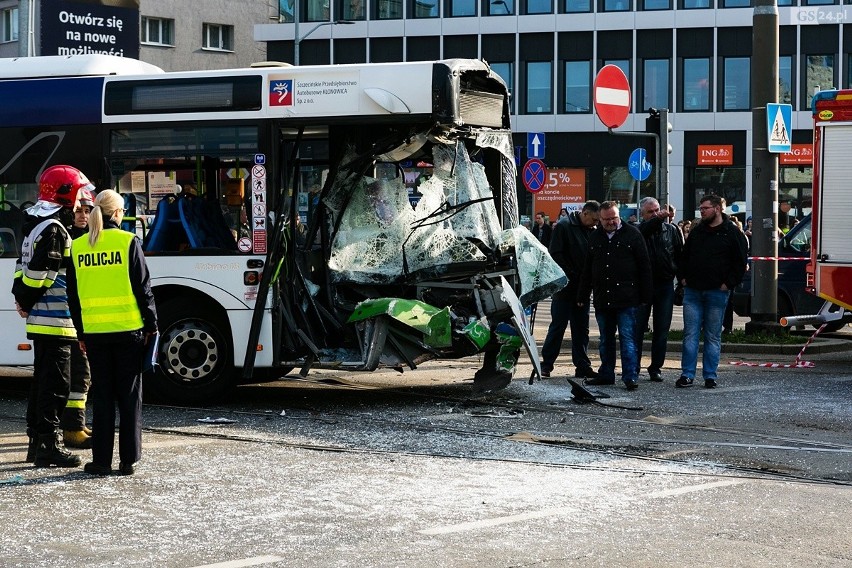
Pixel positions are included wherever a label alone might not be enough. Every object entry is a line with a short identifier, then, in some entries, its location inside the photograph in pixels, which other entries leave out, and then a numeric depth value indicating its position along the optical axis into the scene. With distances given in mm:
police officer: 8258
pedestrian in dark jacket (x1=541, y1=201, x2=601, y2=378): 13672
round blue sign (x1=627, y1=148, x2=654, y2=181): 25172
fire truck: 14750
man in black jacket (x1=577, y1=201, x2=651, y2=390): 13039
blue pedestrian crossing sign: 16469
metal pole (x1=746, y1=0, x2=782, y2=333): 16672
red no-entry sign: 17781
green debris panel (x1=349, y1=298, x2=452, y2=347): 11172
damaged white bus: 11406
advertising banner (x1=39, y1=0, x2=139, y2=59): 20094
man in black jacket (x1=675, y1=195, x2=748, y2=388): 13188
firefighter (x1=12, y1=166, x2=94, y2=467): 8656
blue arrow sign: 26734
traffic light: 18078
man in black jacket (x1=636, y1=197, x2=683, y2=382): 13672
